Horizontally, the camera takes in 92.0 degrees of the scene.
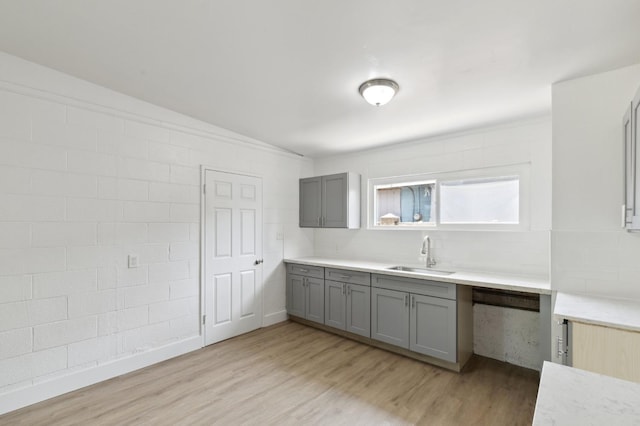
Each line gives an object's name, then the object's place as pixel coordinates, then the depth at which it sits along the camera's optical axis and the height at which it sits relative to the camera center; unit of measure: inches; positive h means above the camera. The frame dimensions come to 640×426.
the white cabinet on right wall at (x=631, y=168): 70.2 +11.7
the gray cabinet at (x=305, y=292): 158.4 -42.1
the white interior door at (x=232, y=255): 140.7 -20.2
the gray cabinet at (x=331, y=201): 163.6 +6.9
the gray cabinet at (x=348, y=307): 139.5 -44.0
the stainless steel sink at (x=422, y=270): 134.8 -25.6
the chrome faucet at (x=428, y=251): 143.9 -17.3
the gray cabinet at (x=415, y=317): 115.4 -41.4
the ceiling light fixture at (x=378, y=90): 94.2 +38.6
